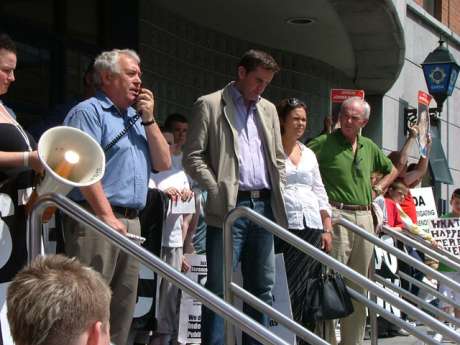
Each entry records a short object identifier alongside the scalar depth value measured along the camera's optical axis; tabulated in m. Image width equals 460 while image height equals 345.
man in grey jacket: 5.71
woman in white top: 6.37
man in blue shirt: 4.86
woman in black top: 4.41
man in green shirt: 6.83
